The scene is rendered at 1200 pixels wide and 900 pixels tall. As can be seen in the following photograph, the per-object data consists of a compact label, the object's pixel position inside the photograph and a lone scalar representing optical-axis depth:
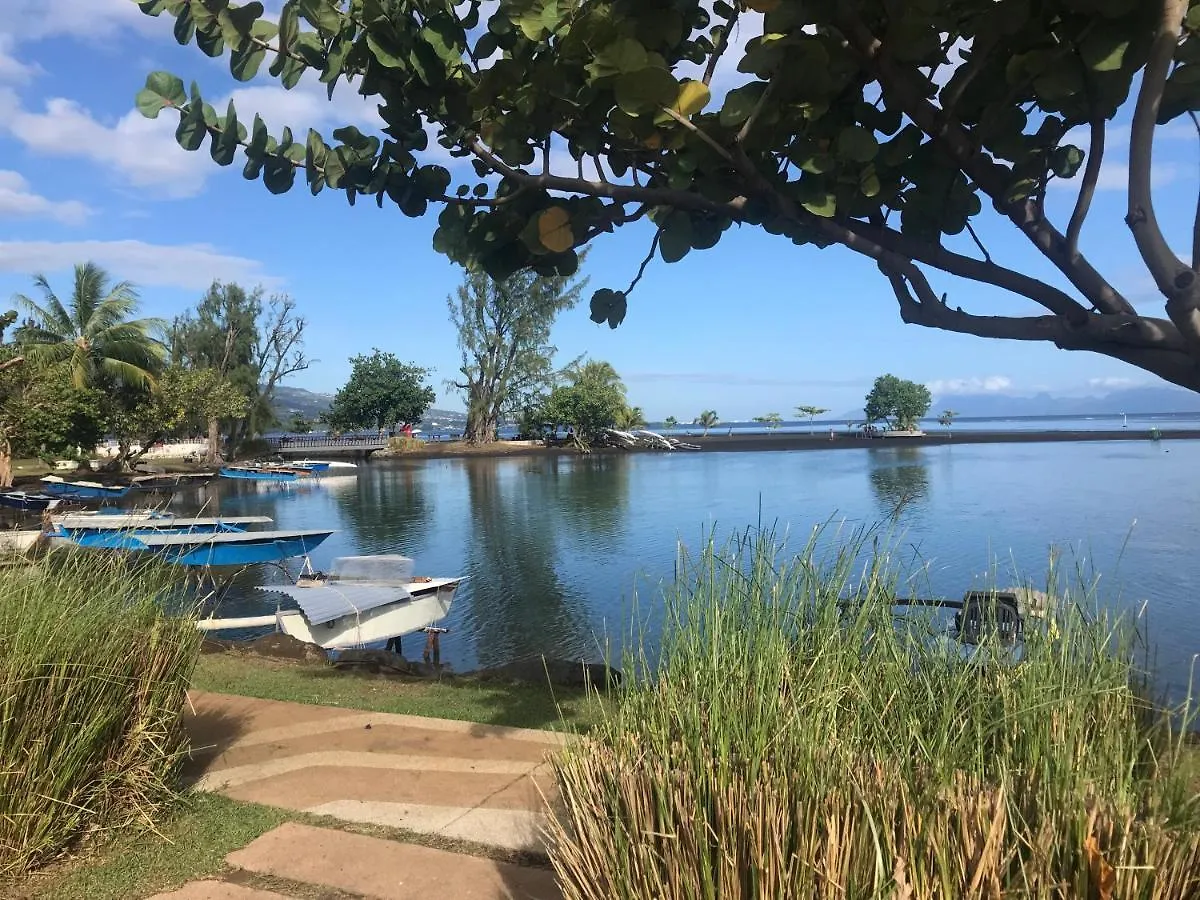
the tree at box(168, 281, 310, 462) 49.06
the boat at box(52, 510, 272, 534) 13.49
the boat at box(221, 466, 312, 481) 38.09
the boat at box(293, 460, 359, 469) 42.76
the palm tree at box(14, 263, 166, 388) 31.00
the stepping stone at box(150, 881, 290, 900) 2.90
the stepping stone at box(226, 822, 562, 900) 2.97
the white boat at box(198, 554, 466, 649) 9.86
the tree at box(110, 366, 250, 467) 32.88
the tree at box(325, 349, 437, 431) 56.59
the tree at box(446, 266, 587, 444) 53.50
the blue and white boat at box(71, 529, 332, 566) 14.26
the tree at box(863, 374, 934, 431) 73.12
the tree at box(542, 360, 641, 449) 54.66
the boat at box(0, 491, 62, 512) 22.22
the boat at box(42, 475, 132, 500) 26.61
